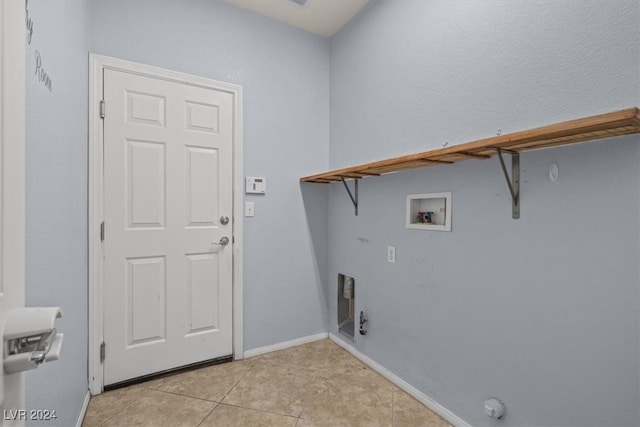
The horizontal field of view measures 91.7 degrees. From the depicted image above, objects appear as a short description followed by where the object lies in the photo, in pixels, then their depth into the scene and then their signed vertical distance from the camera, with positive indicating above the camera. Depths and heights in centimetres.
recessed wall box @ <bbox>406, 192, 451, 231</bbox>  173 -1
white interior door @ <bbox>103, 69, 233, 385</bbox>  194 -12
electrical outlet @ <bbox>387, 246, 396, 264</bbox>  207 -30
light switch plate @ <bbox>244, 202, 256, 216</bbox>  238 -1
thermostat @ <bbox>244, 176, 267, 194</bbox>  238 +17
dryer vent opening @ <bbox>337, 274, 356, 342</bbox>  257 -83
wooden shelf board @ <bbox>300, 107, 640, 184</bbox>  95 +27
